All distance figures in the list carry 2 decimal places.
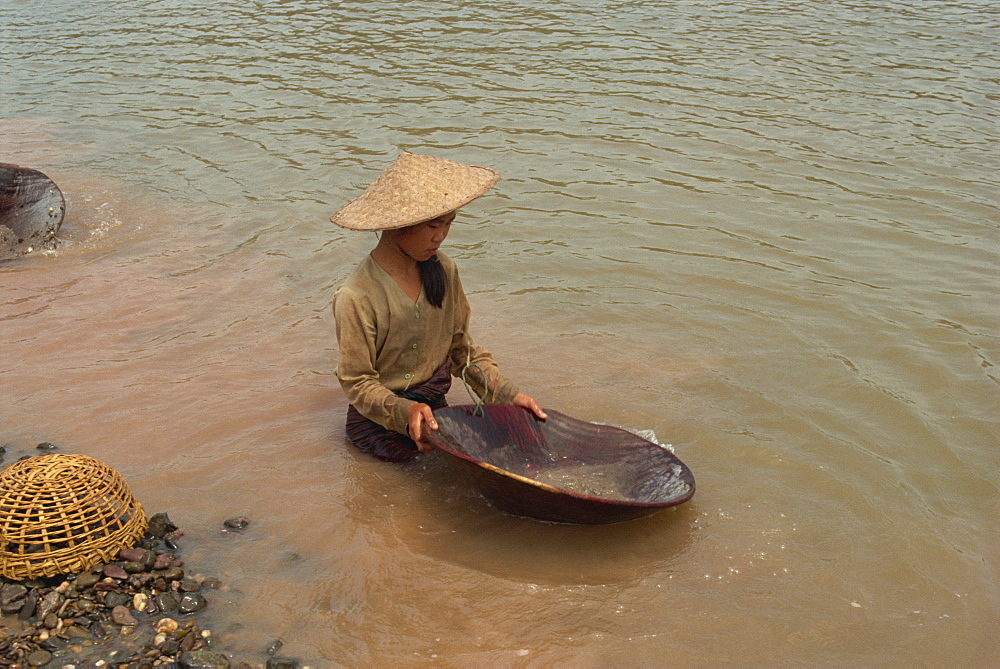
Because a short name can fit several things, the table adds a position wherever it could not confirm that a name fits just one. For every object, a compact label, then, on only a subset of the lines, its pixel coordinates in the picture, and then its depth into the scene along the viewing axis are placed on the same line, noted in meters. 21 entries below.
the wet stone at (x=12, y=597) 2.89
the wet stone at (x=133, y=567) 3.09
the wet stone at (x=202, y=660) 2.73
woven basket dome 2.96
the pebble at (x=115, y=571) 3.03
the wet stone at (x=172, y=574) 3.11
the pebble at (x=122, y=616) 2.88
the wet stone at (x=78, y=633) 2.81
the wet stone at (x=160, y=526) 3.35
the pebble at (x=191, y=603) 3.00
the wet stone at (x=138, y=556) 3.12
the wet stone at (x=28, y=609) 2.87
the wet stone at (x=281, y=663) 2.78
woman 3.31
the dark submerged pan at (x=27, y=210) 6.34
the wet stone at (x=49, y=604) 2.87
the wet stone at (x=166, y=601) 2.98
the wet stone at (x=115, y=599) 2.94
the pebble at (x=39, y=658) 2.68
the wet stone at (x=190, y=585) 3.11
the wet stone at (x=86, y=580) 2.98
